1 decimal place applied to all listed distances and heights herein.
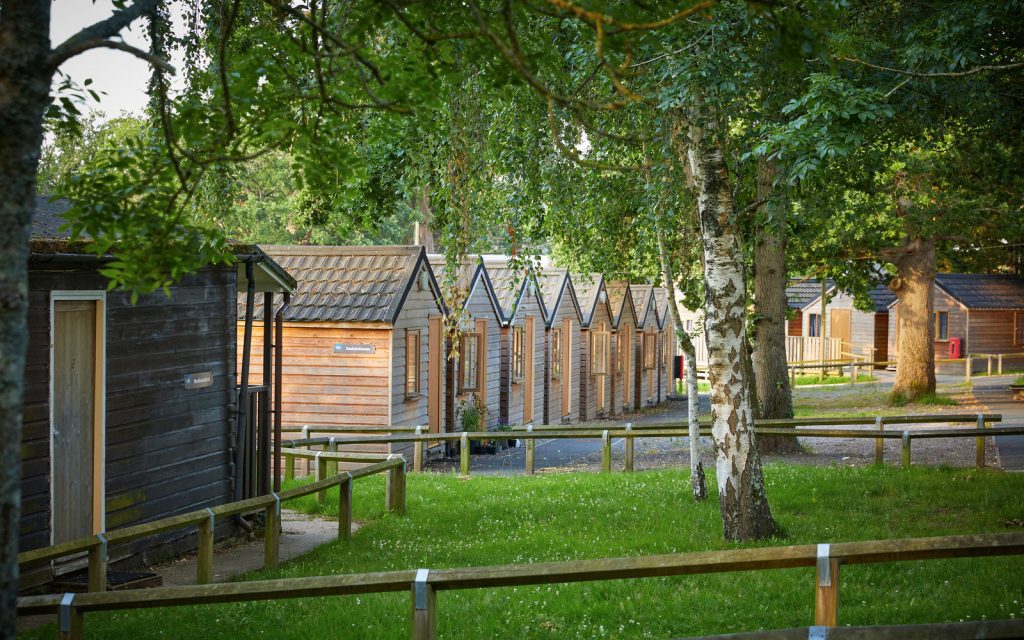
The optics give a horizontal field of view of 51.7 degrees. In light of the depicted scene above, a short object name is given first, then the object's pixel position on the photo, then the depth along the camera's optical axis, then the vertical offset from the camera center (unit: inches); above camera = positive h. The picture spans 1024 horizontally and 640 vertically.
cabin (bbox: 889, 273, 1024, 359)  1977.1 +57.7
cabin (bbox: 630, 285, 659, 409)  1529.3 -5.8
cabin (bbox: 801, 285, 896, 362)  2020.2 +40.8
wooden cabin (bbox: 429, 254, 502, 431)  956.0 -20.3
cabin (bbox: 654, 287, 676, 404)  1663.4 -9.2
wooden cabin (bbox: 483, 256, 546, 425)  1051.3 -6.8
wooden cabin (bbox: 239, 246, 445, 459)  800.3 +4.4
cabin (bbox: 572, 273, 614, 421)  1309.1 -7.8
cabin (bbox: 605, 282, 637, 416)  1412.4 -8.4
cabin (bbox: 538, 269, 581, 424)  1187.3 -6.1
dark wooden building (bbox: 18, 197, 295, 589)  357.7 -23.3
